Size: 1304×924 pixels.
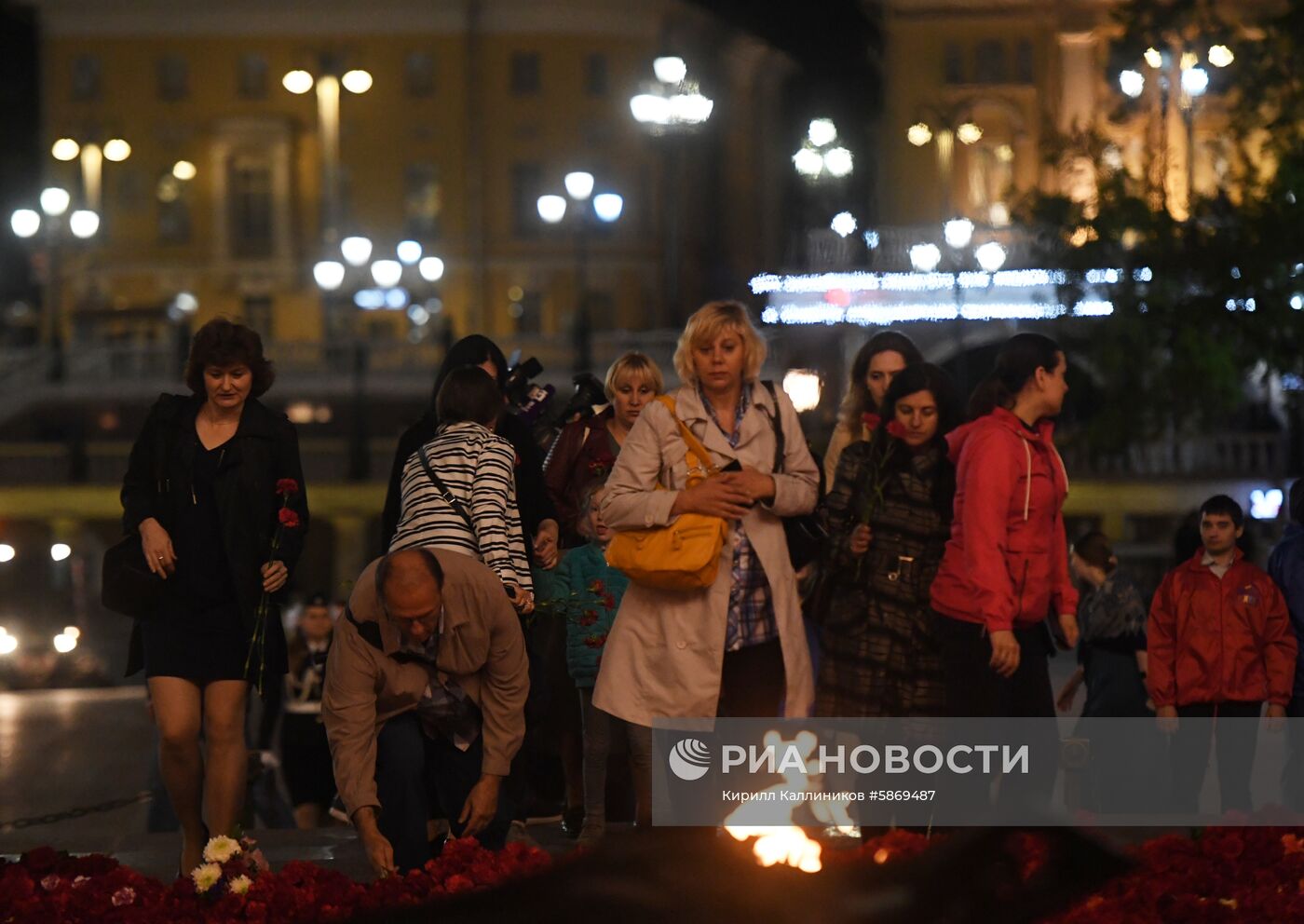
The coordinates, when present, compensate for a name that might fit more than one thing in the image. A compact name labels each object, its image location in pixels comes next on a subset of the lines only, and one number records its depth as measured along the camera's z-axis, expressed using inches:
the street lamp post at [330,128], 4675.2
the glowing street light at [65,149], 4049.7
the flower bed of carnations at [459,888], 438.0
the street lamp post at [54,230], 3053.6
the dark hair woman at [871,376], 655.8
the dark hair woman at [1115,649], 803.4
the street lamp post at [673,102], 1947.6
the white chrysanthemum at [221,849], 474.3
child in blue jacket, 613.0
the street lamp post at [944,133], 4512.8
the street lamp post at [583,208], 2335.1
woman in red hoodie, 534.6
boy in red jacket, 642.2
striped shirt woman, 553.9
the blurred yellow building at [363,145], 4849.9
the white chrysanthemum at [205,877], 466.3
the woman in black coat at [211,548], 544.1
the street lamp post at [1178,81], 2122.3
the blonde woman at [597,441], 671.8
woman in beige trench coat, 515.5
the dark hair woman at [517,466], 605.3
